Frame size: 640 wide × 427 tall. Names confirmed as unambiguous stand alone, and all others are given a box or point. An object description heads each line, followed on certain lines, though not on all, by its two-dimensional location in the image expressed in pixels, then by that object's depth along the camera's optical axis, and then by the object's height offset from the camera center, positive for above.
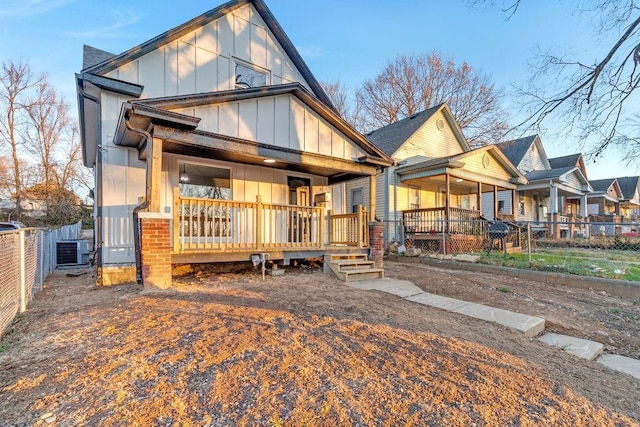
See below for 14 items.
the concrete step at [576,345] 3.19 -1.41
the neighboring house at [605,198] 25.53 +1.46
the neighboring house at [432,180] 11.73 +1.60
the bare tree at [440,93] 23.05 +9.57
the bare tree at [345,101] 27.09 +10.49
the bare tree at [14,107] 21.48 +8.02
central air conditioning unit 9.56 -0.93
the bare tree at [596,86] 5.93 +2.72
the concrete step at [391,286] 5.46 -1.29
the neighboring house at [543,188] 16.69 +1.57
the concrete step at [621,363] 2.88 -1.45
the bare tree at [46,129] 22.39 +6.74
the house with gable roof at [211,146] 5.41 +1.53
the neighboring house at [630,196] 31.16 +1.93
